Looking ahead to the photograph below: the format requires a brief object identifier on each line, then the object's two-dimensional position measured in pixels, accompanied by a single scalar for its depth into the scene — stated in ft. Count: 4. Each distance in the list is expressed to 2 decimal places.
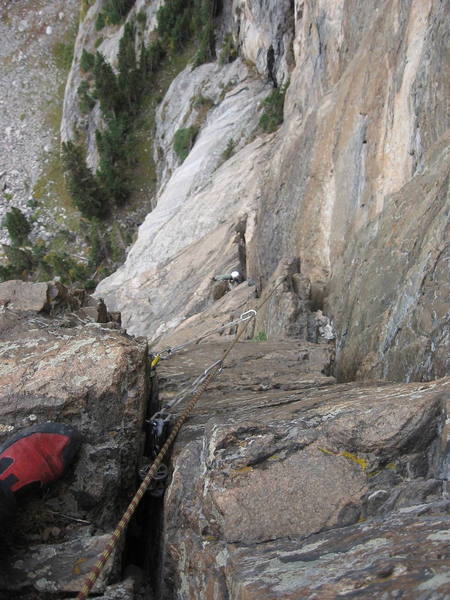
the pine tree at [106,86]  148.05
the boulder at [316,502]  8.58
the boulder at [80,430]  12.64
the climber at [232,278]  52.01
